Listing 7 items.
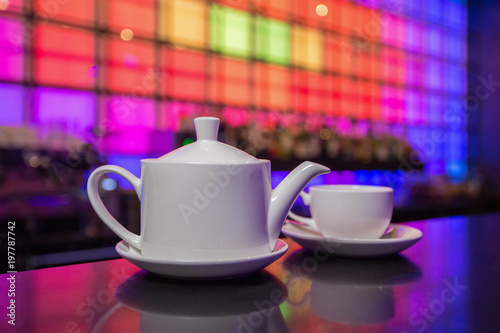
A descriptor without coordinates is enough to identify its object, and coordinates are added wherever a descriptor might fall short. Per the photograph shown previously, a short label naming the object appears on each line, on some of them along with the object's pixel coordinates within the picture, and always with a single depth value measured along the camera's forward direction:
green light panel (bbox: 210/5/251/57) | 3.38
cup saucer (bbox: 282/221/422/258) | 0.49
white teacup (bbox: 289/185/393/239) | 0.51
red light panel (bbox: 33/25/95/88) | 2.51
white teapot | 0.39
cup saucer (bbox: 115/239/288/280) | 0.38
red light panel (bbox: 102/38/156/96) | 2.80
